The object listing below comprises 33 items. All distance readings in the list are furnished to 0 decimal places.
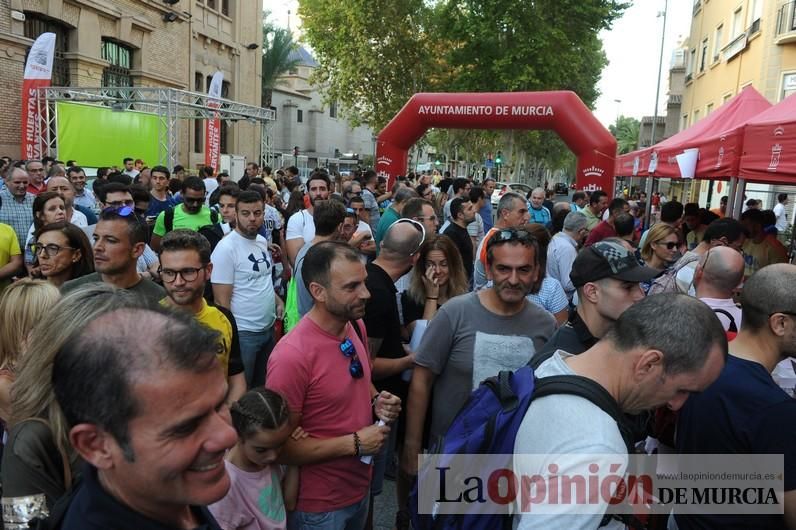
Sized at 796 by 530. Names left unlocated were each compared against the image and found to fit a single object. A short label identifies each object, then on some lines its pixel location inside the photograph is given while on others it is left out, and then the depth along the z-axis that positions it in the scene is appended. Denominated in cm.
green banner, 1394
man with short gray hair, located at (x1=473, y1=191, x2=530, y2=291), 581
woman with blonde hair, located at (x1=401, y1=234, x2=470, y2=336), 383
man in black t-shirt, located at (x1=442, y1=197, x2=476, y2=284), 591
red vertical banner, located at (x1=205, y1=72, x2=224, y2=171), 1780
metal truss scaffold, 1434
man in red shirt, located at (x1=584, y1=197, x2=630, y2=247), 692
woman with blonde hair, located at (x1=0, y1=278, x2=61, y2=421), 228
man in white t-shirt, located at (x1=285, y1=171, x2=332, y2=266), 590
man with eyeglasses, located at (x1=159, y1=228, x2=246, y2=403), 296
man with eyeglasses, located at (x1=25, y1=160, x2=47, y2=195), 758
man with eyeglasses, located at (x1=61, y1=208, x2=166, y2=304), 312
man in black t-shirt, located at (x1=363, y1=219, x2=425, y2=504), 328
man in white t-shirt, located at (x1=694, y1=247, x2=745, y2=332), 329
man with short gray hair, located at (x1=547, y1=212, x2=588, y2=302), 536
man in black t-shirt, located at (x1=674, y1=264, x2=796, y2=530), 194
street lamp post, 3060
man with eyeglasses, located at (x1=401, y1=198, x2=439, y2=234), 547
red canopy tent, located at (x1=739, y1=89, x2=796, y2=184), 472
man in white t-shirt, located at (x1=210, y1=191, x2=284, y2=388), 429
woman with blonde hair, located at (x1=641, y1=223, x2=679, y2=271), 512
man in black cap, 231
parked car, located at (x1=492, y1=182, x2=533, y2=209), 2732
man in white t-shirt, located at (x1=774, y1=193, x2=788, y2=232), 1501
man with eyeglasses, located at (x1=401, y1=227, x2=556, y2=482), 277
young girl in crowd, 207
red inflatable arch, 1295
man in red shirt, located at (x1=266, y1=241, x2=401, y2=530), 231
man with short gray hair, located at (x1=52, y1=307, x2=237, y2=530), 108
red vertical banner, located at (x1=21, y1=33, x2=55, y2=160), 1402
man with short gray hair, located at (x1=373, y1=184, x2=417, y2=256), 697
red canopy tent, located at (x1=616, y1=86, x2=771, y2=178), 569
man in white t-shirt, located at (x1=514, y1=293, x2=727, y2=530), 143
